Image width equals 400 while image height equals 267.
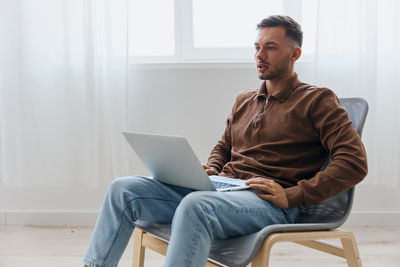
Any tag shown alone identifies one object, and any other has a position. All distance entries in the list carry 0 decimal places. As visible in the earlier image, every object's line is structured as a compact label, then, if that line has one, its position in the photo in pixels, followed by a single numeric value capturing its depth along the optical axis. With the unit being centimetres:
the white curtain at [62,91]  269
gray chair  115
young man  119
